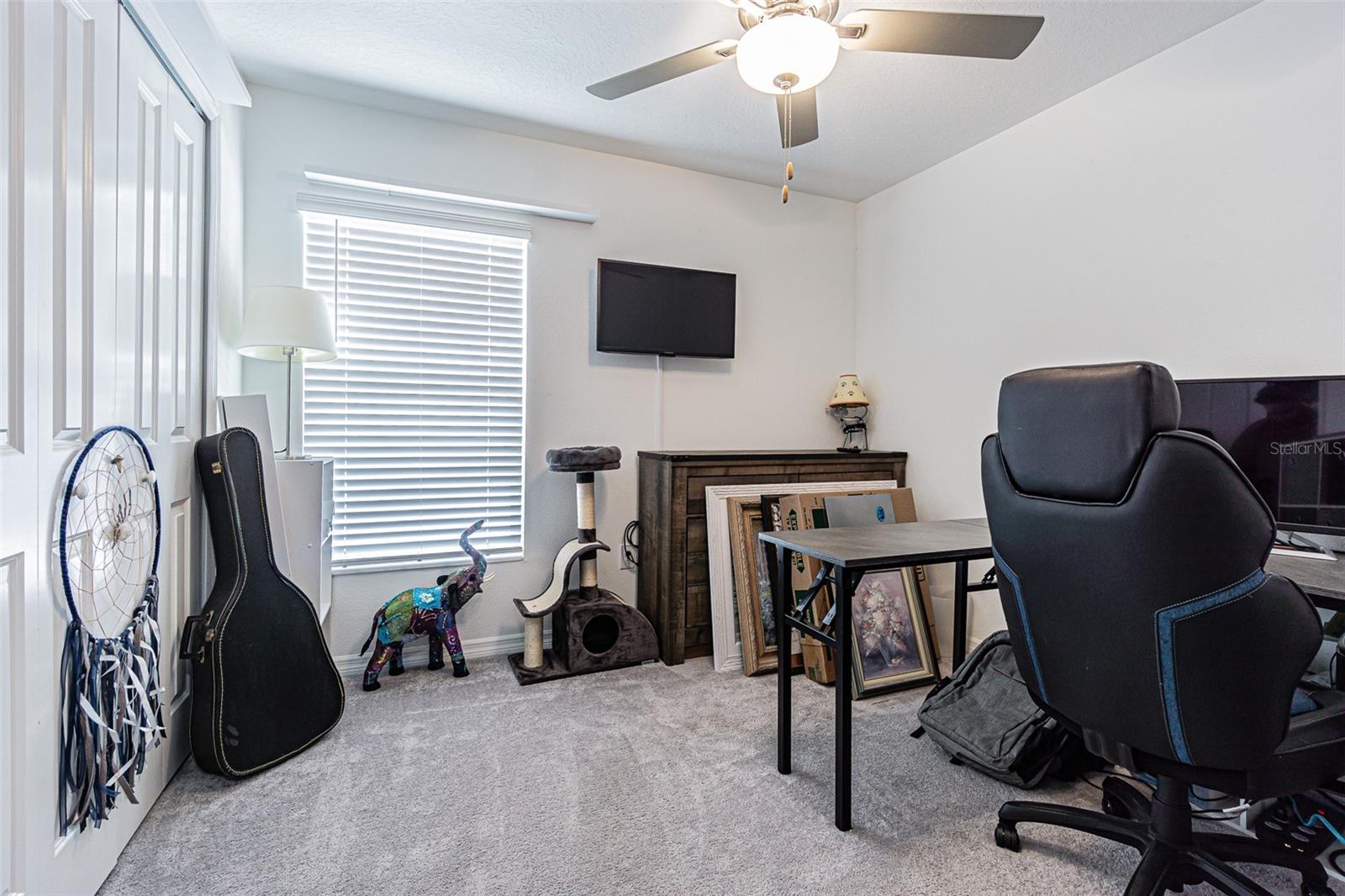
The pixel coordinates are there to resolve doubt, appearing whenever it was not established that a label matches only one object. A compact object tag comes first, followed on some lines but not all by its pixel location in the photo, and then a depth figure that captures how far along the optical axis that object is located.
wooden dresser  3.05
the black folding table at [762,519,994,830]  1.72
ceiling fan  1.54
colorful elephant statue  2.72
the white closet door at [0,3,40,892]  1.17
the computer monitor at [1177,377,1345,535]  1.76
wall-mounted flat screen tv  3.26
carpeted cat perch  2.93
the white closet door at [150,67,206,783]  1.92
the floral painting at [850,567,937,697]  2.80
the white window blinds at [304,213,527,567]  2.86
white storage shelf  2.37
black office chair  1.10
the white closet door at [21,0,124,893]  1.25
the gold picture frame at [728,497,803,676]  2.99
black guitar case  1.96
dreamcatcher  1.39
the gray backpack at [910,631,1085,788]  1.99
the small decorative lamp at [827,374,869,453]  3.77
